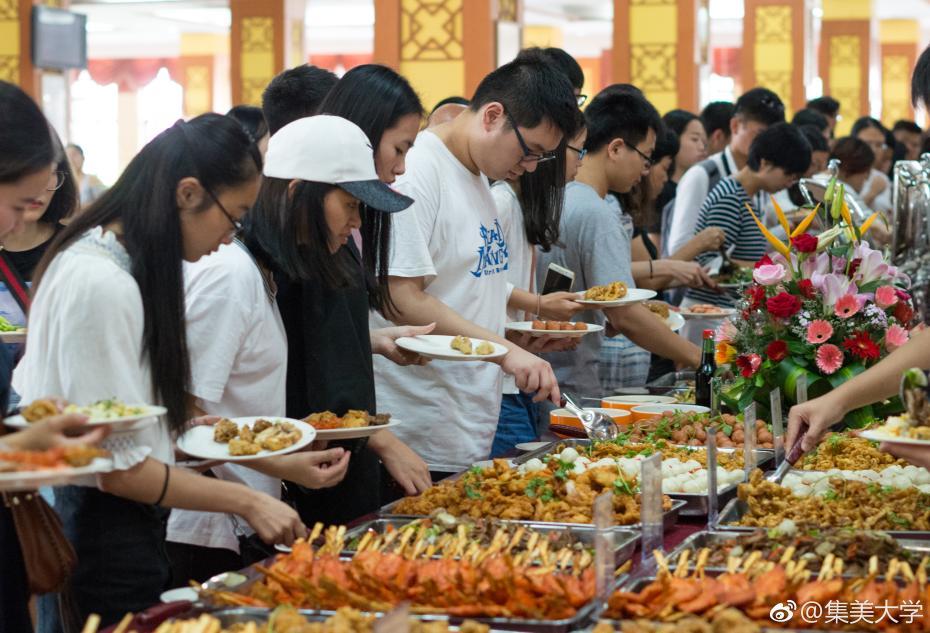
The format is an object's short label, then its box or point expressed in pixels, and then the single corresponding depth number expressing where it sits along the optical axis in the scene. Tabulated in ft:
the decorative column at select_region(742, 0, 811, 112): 37.86
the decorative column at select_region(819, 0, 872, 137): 44.86
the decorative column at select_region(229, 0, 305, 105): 35.60
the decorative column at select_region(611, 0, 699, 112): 28.58
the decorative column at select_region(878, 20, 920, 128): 57.47
